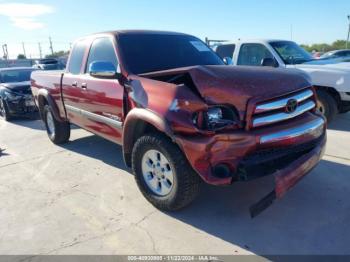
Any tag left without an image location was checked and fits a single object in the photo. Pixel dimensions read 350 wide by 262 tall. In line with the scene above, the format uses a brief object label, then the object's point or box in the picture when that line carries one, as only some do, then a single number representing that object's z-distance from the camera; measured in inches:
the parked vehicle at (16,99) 361.7
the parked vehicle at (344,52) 700.7
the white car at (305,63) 256.4
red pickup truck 116.6
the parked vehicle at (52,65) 654.6
